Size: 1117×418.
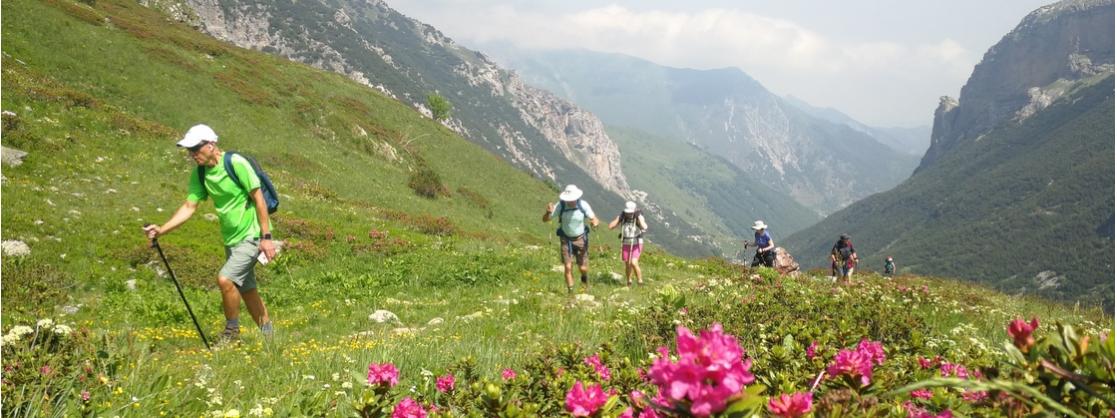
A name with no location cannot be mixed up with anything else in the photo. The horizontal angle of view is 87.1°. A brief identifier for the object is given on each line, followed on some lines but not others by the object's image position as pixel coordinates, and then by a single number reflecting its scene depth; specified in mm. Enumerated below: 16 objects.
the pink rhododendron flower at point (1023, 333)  1531
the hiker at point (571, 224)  12008
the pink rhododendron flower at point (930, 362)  3197
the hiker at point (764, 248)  16895
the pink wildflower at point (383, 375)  2264
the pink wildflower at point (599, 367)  3103
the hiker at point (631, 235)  13531
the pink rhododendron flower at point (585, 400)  1720
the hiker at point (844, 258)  17734
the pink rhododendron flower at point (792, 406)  1435
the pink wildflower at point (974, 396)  2031
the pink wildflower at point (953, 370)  2949
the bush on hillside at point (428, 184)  32906
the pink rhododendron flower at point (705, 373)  1184
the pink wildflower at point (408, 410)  2260
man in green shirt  6727
